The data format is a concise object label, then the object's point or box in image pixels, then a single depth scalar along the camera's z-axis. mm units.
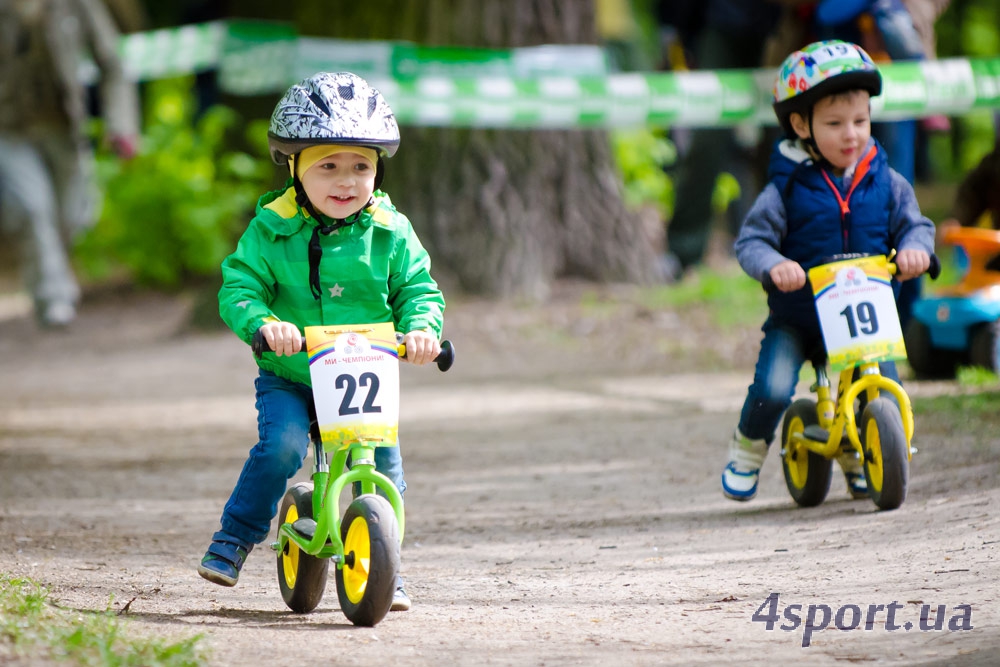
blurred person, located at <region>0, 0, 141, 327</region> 22500
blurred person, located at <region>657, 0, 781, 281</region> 21719
